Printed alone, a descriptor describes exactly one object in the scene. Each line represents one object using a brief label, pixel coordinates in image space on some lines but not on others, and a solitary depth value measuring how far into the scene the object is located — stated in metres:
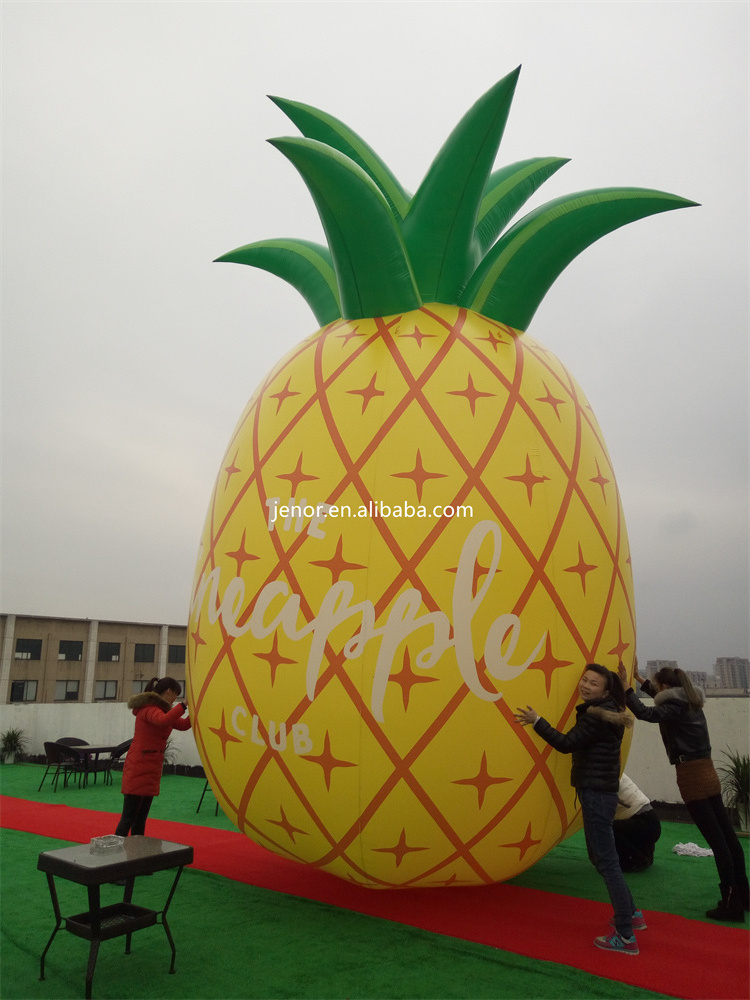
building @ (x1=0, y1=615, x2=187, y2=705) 36.62
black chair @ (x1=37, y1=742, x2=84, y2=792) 12.25
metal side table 3.79
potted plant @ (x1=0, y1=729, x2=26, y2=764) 16.06
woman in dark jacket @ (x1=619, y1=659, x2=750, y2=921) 4.89
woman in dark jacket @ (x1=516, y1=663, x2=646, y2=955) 4.22
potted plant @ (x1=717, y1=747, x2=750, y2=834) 7.87
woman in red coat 5.86
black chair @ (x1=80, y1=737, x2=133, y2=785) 12.20
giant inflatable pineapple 4.23
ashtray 4.16
